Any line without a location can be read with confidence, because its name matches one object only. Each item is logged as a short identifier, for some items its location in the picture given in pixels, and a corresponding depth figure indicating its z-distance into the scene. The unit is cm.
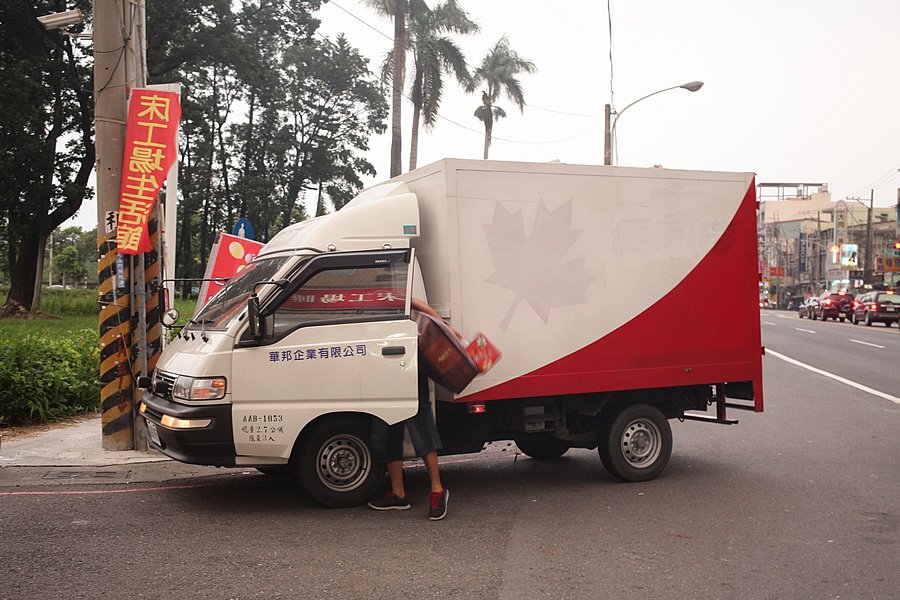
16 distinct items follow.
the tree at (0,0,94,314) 2802
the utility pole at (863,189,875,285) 6438
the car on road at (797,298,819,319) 4973
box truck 650
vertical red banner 894
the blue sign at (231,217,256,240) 1381
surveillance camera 970
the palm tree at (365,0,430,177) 3238
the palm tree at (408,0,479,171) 3612
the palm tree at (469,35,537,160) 4997
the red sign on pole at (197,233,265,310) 1267
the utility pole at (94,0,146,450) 915
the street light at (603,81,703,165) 2851
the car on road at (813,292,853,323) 4563
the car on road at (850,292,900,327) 3747
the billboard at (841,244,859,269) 8781
